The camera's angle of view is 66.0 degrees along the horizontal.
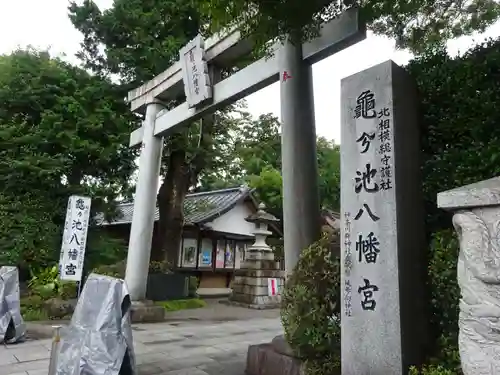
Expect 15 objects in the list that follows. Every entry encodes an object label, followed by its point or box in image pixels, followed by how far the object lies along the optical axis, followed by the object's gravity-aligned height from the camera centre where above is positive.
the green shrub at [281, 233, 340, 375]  4.00 -0.42
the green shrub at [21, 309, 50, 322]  9.05 -1.32
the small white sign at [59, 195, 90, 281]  7.31 +0.43
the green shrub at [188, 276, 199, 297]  14.33 -0.79
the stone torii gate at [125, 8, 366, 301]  5.26 +2.76
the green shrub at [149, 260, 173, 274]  12.48 -0.11
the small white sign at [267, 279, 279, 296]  14.25 -0.69
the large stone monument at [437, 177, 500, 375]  2.21 +0.01
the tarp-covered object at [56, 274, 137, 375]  3.51 -0.68
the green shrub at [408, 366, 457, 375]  2.96 -0.74
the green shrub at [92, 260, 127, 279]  10.22 -0.20
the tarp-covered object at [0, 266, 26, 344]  6.56 -0.88
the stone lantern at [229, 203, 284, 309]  14.06 -0.26
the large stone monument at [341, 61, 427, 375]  3.40 +0.43
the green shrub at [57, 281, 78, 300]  10.02 -0.78
